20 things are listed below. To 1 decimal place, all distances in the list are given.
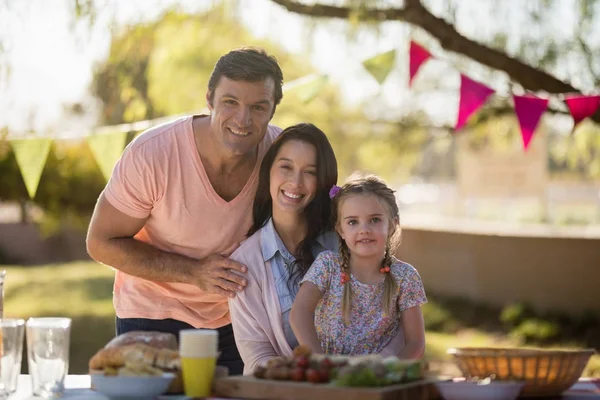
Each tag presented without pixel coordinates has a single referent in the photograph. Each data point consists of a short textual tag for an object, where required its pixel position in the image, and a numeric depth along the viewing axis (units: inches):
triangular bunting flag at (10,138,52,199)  193.2
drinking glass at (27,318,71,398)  93.0
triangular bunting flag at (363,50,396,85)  215.5
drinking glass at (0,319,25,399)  93.7
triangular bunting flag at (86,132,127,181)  201.0
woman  124.0
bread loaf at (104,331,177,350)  99.0
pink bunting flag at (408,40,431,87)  220.4
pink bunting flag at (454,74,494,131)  208.4
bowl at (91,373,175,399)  90.6
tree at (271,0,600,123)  231.6
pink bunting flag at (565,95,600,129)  199.5
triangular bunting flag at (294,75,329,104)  210.1
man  132.8
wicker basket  91.8
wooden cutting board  83.6
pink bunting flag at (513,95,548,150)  199.8
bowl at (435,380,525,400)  87.4
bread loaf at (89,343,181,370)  95.5
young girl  120.5
